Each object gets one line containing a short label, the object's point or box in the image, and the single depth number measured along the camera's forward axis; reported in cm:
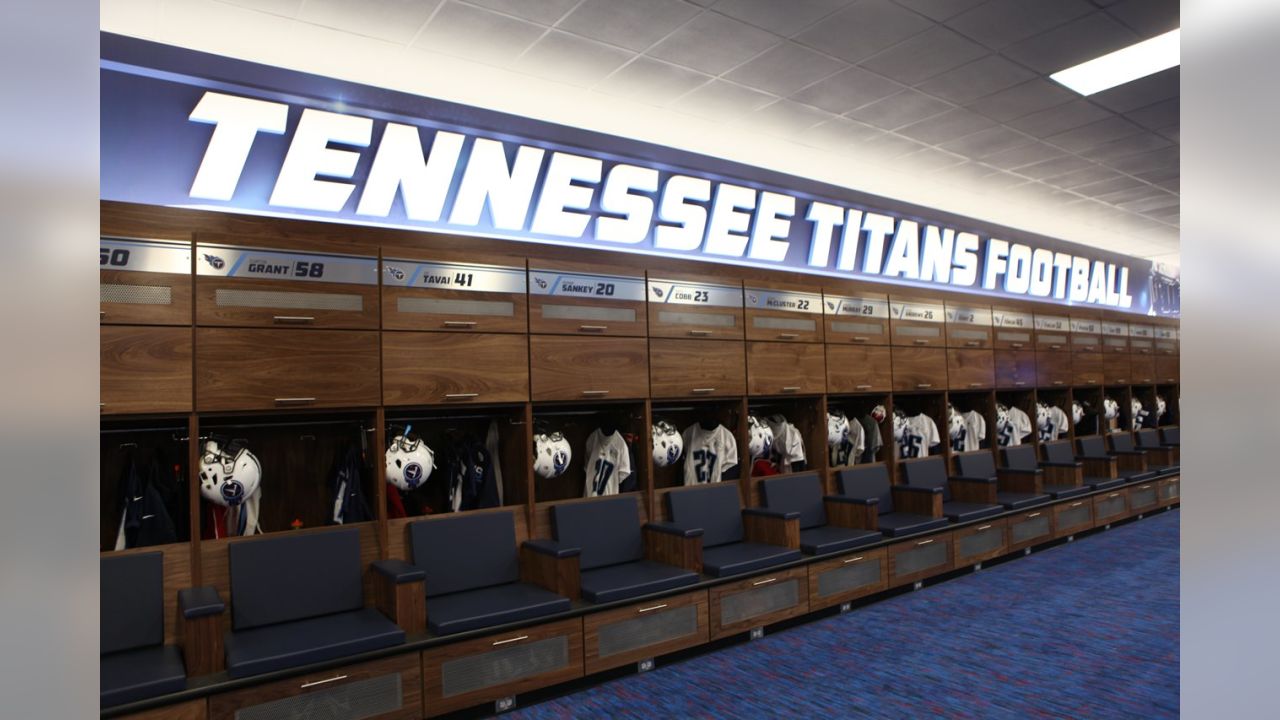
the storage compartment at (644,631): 372
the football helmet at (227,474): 334
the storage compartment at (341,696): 286
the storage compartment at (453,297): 372
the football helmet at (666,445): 477
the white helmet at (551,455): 426
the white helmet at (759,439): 526
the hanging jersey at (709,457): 507
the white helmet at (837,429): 581
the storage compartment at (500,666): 326
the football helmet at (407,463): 382
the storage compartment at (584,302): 418
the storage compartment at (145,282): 303
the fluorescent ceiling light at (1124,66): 441
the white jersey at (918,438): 648
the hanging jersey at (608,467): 459
